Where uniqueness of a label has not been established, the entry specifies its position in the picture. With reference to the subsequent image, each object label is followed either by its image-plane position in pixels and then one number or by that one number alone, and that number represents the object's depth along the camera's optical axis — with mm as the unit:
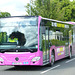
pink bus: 13117
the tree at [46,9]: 32688
